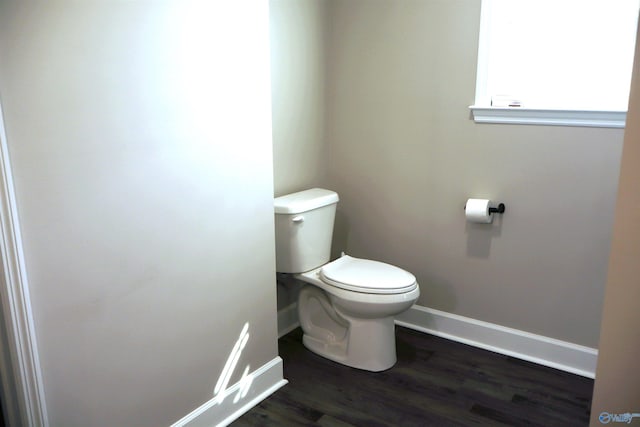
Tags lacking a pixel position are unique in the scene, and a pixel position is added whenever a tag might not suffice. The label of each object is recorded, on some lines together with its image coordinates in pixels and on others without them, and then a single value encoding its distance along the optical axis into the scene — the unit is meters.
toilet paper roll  2.66
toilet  2.53
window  2.36
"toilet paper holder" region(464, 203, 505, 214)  2.68
